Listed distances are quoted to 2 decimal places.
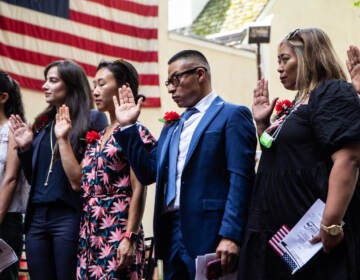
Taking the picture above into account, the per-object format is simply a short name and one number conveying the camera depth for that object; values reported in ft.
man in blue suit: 11.21
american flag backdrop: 30.25
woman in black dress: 9.47
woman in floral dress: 13.16
